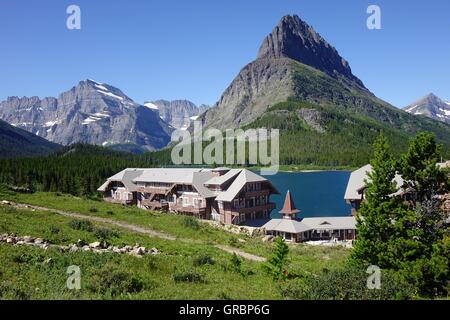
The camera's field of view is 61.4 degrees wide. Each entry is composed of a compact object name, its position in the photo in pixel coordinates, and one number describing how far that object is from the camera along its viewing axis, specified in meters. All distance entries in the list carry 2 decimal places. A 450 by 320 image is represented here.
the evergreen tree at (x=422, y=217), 24.83
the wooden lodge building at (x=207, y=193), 70.38
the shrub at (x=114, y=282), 18.02
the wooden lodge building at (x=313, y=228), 61.69
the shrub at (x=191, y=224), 50.94
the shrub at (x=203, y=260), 27.45
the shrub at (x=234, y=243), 44.00
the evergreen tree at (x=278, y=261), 25.82
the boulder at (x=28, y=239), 29.34
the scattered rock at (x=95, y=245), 29.92
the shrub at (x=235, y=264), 26.83
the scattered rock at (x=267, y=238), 55.54
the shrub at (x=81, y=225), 37.53
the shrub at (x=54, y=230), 33.69
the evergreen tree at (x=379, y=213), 27.98
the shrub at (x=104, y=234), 34.69
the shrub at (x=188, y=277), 21.59
